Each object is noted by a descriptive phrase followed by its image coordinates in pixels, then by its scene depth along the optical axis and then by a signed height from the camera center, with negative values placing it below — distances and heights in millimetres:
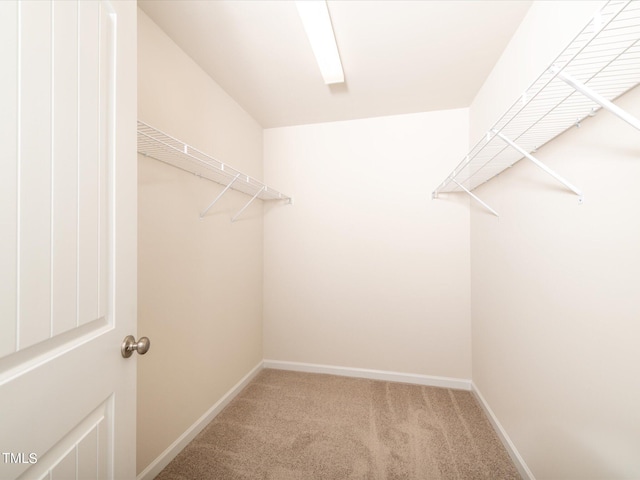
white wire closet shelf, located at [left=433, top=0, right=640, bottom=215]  663 +511
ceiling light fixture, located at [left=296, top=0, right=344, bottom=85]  1223 +1152
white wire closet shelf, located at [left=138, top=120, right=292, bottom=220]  1188 +475
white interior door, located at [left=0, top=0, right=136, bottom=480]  499 +11
